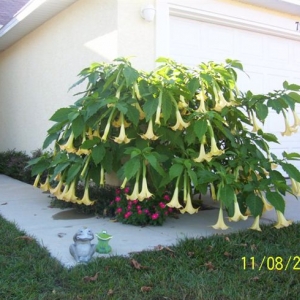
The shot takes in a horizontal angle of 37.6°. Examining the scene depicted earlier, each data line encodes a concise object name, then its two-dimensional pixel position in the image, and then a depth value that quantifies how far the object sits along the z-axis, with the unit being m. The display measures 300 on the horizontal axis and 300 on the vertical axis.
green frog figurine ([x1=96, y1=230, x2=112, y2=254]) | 3.89
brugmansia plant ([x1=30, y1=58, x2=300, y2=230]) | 4.46
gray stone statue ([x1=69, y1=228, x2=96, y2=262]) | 3.65
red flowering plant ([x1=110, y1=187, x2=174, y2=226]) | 5.00
